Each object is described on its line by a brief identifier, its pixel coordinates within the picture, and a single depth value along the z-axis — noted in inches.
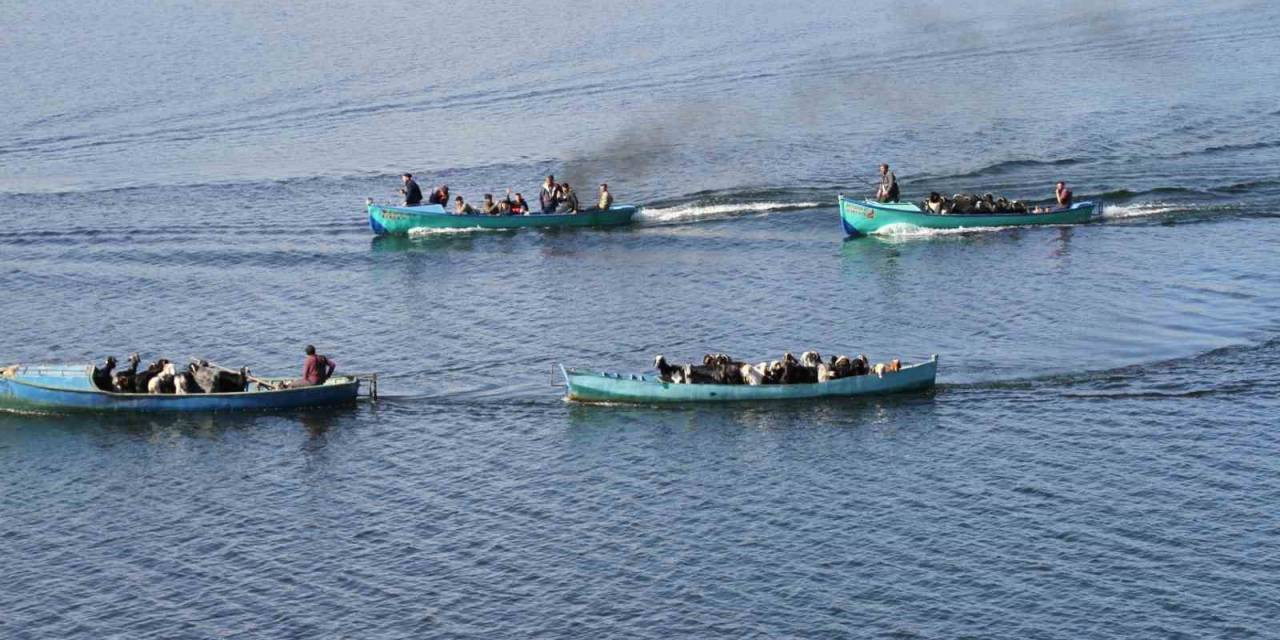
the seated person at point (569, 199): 3646.7
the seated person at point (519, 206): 3646.7
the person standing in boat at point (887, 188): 3511.3
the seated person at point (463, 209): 3612.2
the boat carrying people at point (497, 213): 3599.9
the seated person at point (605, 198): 3627.0
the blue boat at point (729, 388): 2491.4
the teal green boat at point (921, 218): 3447.3
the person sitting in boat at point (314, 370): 2532.0
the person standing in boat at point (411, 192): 3624.5
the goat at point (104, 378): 2541.8
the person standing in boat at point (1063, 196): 3486.7
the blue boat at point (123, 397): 2527.1
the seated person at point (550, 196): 3649.1
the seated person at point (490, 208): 3634.4
